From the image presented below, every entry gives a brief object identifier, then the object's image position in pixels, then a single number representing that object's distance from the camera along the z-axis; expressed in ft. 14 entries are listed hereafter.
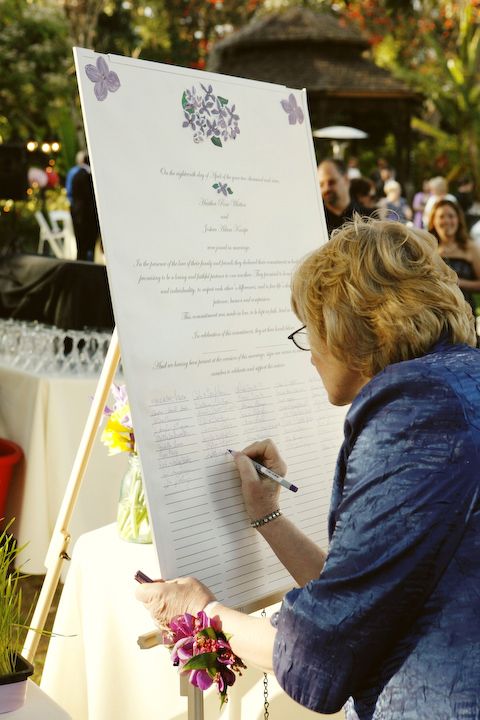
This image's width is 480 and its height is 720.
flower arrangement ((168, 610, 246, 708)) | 4.73
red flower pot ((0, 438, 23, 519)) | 12.00
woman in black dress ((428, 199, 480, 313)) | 17.43
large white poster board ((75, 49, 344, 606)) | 5.40
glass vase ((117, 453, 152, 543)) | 7.12
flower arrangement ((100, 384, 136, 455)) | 7.44
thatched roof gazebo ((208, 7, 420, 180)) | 53.16
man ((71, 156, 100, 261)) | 23.00
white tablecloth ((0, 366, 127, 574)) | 11.97
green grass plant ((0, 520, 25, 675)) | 5.23
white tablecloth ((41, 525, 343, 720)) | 6.37
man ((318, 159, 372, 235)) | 14.40
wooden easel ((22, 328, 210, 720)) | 6.12
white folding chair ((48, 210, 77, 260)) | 38.20
